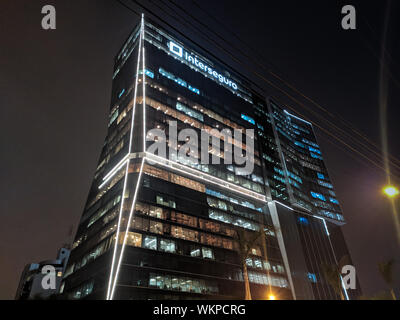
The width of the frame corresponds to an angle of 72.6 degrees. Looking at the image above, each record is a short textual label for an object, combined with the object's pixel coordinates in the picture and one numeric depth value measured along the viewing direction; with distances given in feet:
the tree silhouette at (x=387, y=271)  126.00
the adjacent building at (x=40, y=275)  340.59
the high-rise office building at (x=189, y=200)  144.15
